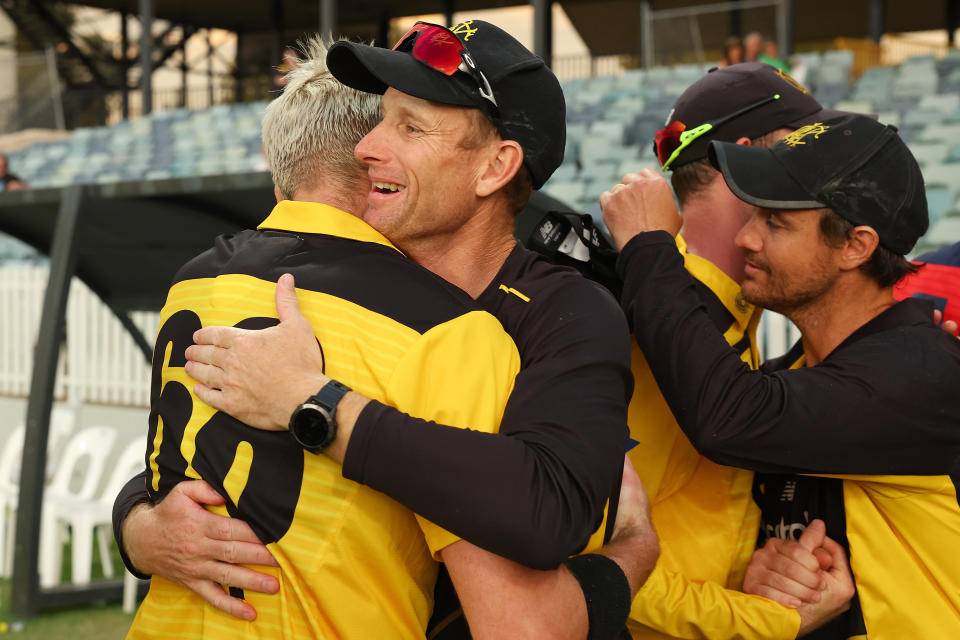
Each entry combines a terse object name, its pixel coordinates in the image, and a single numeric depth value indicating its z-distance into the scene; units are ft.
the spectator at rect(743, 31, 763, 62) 40.98
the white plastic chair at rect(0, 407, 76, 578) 21.33
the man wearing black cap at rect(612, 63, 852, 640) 6.16
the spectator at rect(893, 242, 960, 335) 8.10
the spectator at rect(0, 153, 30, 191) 44.39
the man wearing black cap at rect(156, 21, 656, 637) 4.30
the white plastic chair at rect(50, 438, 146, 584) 19.29
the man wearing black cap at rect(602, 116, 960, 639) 5.66
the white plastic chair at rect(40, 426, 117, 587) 19.45
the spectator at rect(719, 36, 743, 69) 41.59
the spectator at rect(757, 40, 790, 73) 42.22
